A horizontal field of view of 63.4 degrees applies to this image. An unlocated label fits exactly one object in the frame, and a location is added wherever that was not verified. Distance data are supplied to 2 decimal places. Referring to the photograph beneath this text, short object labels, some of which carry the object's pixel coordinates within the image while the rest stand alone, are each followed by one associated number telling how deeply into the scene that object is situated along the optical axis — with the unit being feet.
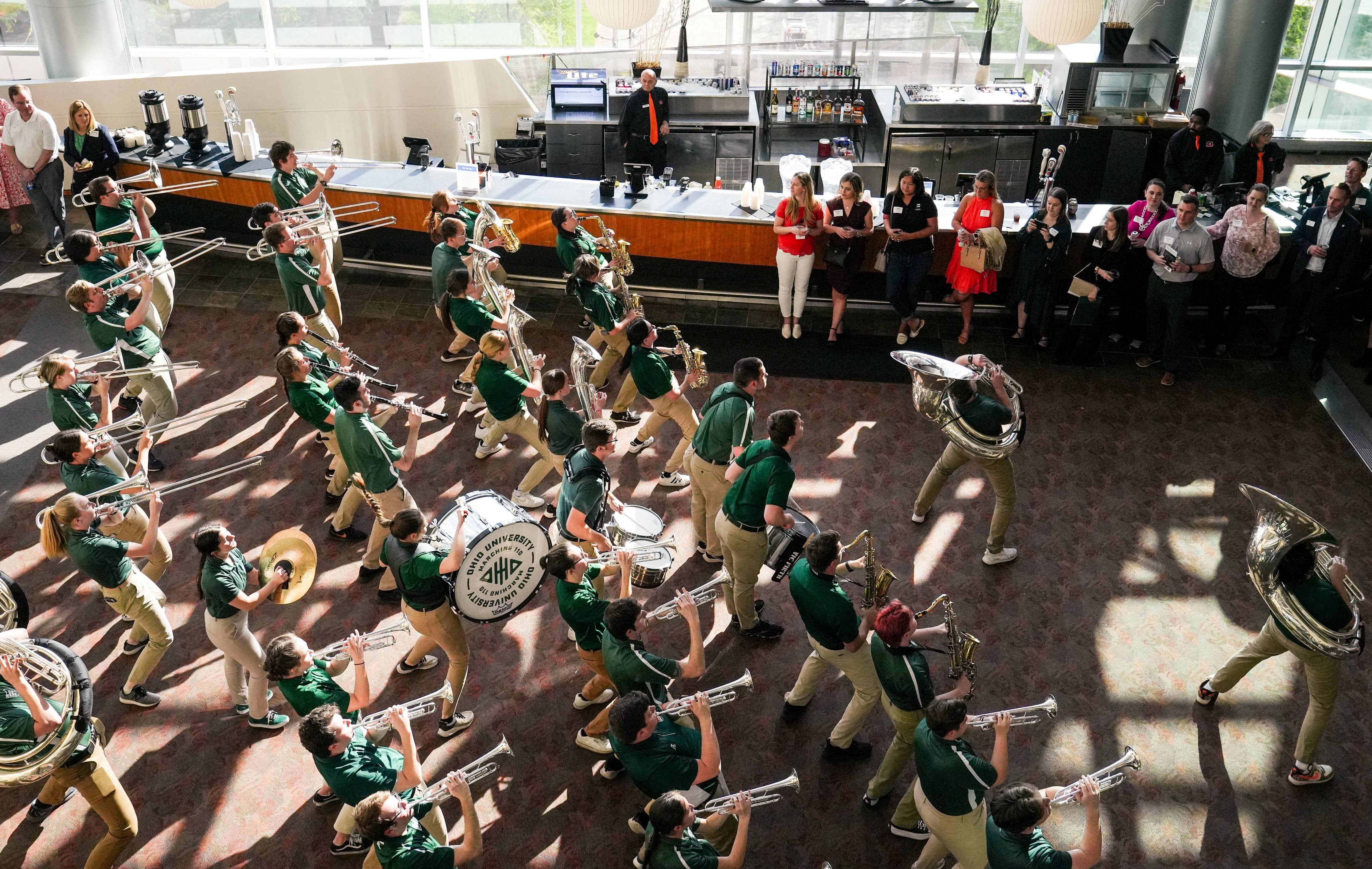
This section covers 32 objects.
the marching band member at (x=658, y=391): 22.36
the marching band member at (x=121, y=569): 17.49
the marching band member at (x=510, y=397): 21.86
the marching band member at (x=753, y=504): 18.66
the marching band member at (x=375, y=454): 19.94
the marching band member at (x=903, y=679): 16.06
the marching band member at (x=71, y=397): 20.71
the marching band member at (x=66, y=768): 14.56
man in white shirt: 31.40
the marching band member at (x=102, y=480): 19.06
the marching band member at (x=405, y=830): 12.86
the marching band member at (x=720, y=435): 20.18
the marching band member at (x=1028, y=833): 13.41
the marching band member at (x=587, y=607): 16.69
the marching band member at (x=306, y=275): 25.11
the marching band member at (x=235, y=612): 17.11
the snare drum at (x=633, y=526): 19.53
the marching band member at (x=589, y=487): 19.03
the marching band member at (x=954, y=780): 14.48
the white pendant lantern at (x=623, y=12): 29.89
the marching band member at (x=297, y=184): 28.48
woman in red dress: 28.25
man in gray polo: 26.89
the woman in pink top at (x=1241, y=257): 27.40
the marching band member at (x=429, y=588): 17.12
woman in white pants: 28.27
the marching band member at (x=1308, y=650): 16.89
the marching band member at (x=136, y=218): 26.45
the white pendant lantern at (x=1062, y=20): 29.73
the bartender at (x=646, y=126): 36.73
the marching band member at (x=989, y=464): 20.81
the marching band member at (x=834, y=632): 16.78
